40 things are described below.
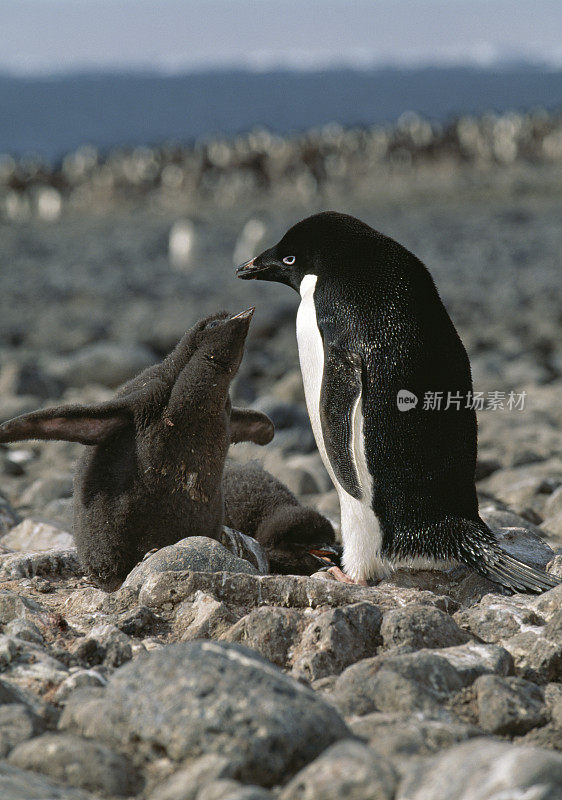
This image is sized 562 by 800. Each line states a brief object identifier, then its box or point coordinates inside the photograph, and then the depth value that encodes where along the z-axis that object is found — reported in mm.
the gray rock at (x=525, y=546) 7137
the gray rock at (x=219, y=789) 3535
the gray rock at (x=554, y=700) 4523
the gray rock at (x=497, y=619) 5574
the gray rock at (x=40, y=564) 6848
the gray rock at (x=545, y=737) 4324
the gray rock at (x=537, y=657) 5094
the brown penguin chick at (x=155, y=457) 6645
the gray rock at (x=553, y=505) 9437
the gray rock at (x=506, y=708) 4410
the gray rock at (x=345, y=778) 3467
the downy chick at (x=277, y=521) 7773
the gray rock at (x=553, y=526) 8953
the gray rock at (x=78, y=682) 4574
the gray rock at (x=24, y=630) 5262
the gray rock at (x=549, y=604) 5723
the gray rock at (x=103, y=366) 17266
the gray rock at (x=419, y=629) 5187
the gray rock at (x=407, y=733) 3908
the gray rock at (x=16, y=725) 4023
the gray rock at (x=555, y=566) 6810
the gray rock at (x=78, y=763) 3773
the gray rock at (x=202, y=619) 5426
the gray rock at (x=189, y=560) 6059
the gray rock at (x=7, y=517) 8920
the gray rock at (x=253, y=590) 5828
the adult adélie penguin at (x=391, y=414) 6875
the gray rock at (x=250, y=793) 3456
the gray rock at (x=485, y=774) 3266
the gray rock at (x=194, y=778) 3646
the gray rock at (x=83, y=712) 4082
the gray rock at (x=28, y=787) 3549
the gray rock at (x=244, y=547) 7215
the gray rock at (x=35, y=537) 8039
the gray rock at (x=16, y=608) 5695
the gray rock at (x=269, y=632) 5203
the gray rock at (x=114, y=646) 5031
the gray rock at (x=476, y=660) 4777
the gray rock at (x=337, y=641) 4984
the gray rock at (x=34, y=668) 4719
